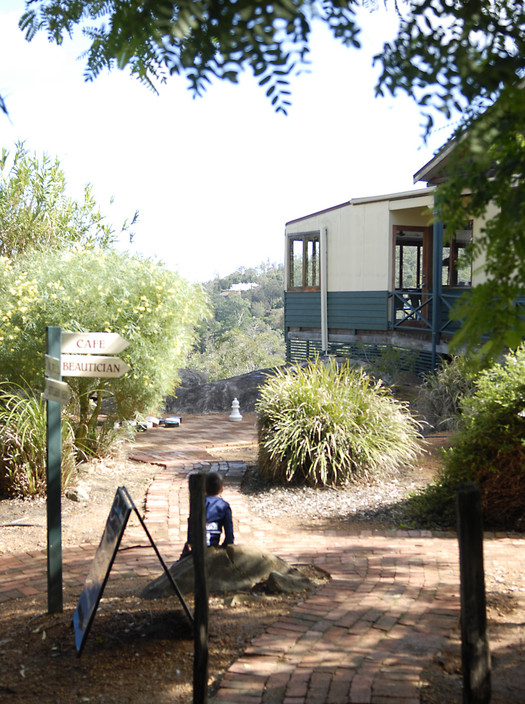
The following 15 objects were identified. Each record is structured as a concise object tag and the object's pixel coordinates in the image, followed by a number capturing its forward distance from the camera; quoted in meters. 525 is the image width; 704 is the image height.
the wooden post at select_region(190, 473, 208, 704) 2.96
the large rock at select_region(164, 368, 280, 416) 16.89
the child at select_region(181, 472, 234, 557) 4.71
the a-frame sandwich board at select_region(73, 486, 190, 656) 3.47
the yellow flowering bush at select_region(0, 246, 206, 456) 8.38
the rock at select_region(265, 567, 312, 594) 4.45
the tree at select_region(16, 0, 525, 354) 2.20
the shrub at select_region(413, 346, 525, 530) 6.01
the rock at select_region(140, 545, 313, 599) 4.40
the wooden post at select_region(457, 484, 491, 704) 2.76
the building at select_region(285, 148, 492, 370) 15.34
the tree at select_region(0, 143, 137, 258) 16.02
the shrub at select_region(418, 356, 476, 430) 11.66
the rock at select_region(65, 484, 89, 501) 7.53
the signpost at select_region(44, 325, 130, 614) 4.25
